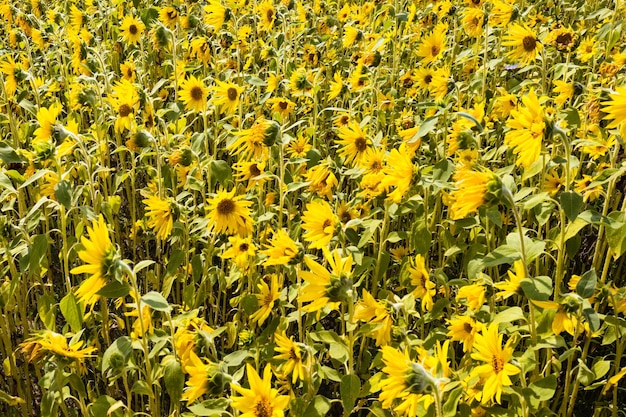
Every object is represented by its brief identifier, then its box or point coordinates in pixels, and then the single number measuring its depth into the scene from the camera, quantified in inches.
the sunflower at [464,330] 71.9
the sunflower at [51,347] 61.9
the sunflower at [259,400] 58.5
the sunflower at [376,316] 67.8
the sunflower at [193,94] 124.1
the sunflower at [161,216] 89.2
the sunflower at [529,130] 66.0
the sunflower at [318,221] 78.7
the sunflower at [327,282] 59.7
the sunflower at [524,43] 116.7
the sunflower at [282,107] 122.5
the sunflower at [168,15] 146.3
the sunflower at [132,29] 158.7
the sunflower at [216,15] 137.9
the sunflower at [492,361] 58.6
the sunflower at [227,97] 122.2
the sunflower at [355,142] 101.0
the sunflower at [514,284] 64.0
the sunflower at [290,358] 68.3
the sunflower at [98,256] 58.7
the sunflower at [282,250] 69.4
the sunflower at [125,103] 112.3
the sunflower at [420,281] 80.7
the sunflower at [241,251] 85.3
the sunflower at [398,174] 81.4
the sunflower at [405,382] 48.7
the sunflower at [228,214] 82.7
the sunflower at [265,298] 82.4
